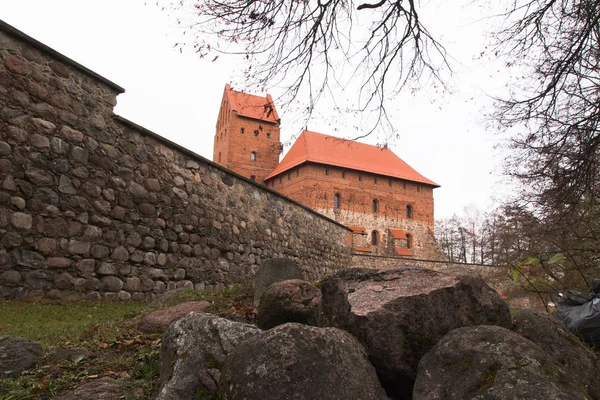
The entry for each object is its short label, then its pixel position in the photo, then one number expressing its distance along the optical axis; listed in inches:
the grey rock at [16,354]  113.8
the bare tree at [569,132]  247.9
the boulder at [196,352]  95.5
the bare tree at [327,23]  219.6
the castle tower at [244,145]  1845.5
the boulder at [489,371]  81.2
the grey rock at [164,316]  163.3
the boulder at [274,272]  233.6
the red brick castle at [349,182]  1701.8
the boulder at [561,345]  113.9
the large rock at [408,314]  109.6
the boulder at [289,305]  139.8
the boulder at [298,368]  82.4
